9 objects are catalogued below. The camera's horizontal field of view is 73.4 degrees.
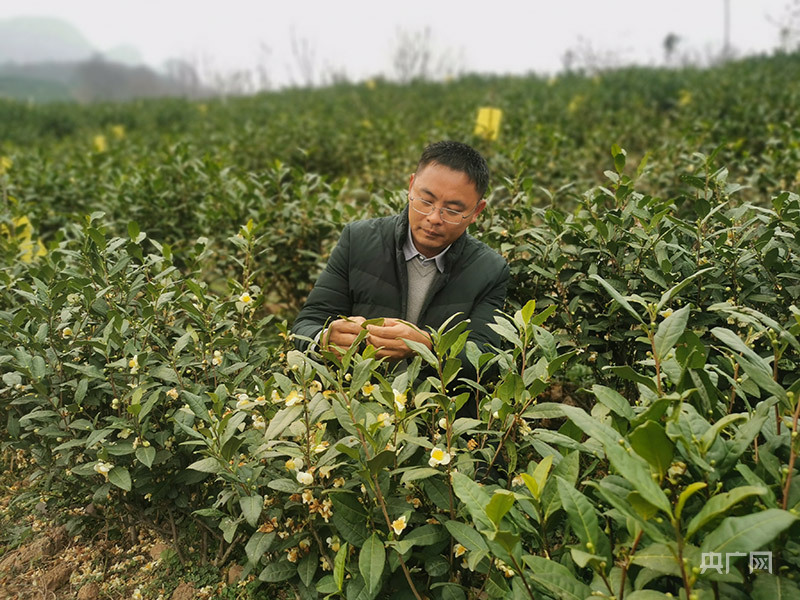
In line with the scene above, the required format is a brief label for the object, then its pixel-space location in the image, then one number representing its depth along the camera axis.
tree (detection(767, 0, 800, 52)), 17.00
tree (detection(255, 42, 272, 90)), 57.49
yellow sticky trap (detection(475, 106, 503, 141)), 5.34
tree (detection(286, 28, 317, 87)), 50.28
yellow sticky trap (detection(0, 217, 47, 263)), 2.74
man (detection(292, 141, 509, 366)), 1.91
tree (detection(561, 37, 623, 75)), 30.80
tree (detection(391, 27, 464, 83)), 45.25
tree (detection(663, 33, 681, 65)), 36.75
